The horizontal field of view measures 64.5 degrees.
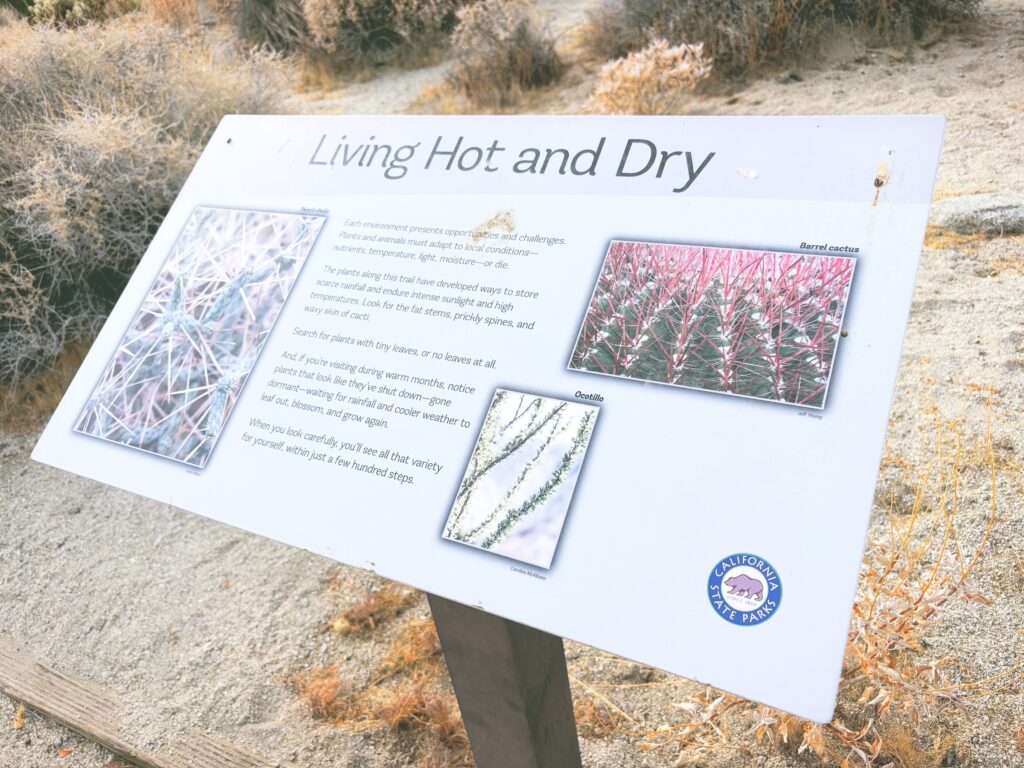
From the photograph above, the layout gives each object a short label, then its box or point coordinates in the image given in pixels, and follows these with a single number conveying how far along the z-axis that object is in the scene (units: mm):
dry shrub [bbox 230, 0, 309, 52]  7243
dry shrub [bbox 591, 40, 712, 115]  4598
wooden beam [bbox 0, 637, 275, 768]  2104
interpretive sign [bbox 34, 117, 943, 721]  1035
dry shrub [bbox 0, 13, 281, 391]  3674
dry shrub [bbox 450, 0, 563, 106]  5738
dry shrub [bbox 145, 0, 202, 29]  7719
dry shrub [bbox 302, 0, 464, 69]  6746
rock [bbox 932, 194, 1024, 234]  3189
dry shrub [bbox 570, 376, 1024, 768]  1711
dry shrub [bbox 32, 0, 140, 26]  7570
